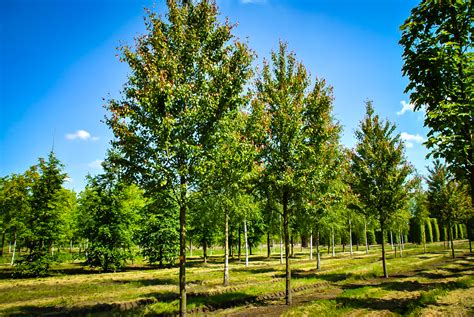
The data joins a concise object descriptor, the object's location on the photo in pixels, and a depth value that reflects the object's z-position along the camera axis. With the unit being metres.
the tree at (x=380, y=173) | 23.81
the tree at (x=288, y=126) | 14.77
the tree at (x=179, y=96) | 10.20
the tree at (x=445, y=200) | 35.12
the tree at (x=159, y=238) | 41.47
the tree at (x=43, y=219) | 31.94
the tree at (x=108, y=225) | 36.09
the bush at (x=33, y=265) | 31.28
